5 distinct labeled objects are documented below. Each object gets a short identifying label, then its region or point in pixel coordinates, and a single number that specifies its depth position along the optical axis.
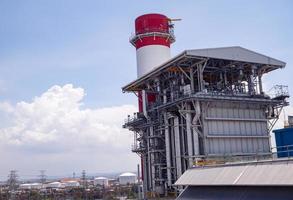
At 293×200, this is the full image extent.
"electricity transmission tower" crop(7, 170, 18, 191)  93.07
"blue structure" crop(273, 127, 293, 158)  39.62
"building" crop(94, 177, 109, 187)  145.49
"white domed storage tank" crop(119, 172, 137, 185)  140.00
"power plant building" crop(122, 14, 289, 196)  39.72
